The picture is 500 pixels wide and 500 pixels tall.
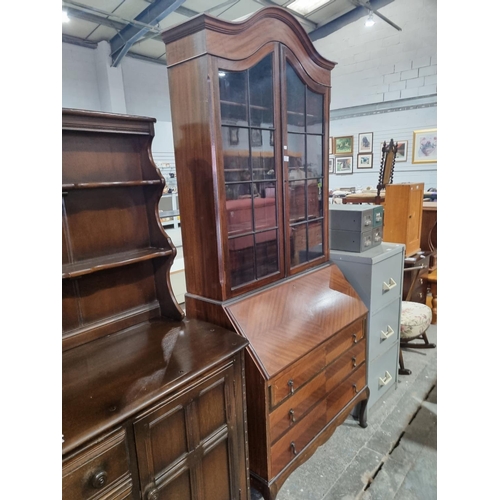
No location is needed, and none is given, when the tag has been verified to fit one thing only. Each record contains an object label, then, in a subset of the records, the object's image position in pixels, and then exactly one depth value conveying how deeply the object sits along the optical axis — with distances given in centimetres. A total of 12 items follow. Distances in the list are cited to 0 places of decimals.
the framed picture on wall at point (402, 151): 602
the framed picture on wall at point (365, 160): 655
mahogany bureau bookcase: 141
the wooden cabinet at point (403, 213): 297
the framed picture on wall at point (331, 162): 703
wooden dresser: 97
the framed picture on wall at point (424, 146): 571
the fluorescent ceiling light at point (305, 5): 541
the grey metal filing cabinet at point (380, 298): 204
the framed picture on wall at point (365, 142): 646
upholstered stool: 257
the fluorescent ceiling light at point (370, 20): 492
